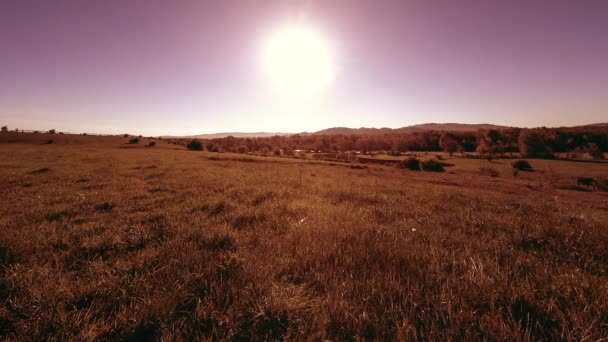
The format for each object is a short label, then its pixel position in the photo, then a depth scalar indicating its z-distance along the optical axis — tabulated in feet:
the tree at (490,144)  368.48
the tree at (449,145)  408.94
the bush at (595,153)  283.18
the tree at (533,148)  325.60
